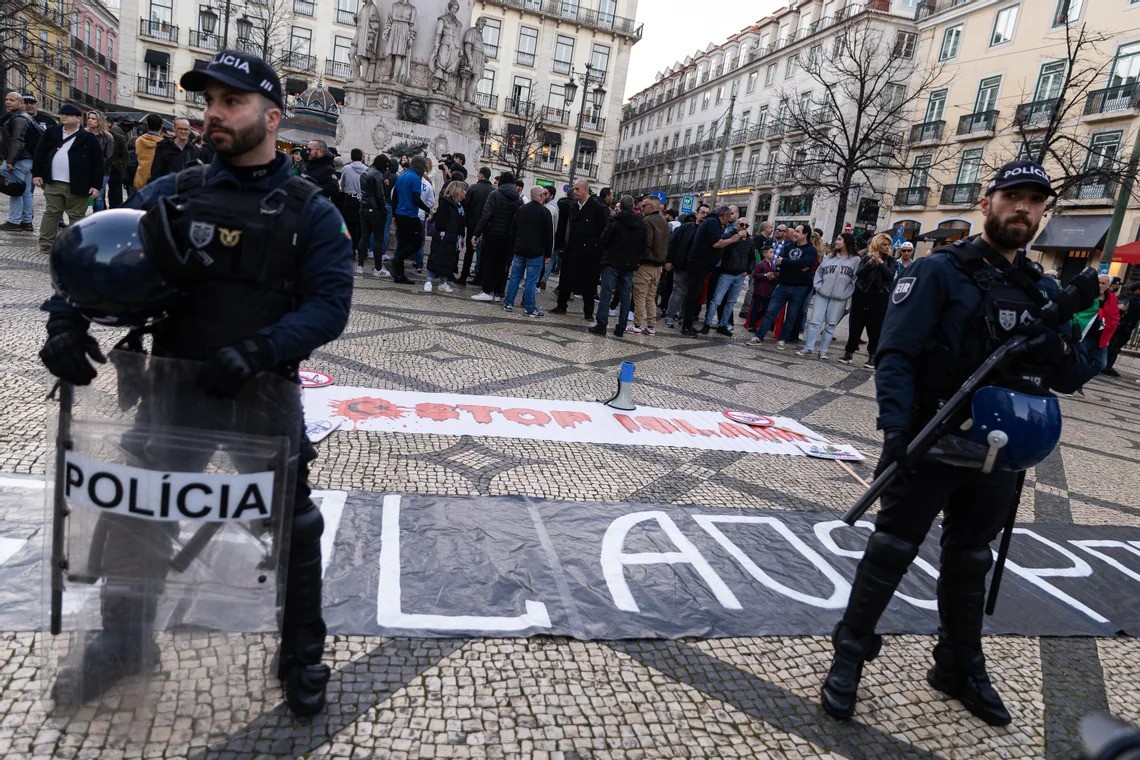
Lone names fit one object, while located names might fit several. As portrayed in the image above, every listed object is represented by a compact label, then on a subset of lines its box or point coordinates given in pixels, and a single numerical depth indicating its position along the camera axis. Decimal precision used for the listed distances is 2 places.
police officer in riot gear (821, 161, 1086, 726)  2.32
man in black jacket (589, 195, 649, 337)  8.45
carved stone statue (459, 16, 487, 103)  16.97
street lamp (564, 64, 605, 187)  27.33
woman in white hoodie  9.19
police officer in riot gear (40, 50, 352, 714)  1.74
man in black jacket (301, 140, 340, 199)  7.96
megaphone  5.34
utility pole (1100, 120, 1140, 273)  13.49
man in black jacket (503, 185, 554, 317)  8.95
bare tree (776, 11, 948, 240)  33.25
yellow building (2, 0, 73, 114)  20.00
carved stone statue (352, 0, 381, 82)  16.20
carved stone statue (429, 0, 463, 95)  16.39
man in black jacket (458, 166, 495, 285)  10.72
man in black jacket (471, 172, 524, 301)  9.62
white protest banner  4.40
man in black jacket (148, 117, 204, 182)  8.64
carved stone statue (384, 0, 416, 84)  16.09
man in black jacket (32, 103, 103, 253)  8.09
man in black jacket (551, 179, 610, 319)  9.62
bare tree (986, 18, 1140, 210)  25.58
